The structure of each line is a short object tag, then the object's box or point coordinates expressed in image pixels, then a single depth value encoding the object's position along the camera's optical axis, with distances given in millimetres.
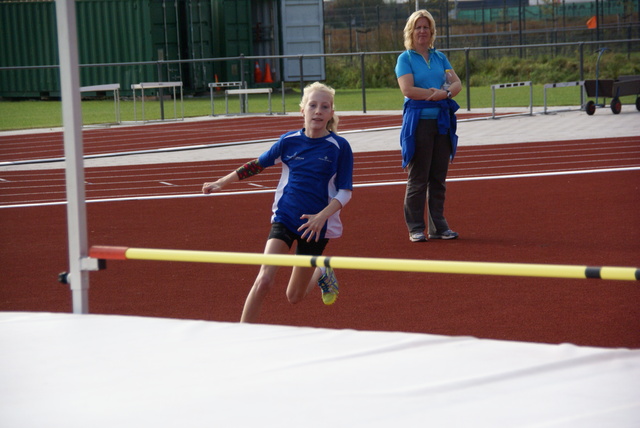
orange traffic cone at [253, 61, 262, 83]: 31766
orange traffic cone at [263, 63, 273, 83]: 31688
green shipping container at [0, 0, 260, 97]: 30312
